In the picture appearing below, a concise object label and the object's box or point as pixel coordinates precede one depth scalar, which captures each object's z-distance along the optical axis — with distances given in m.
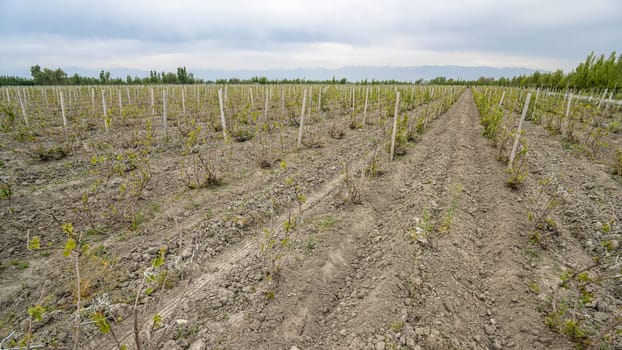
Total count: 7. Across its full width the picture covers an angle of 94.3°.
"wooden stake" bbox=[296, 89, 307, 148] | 7.77
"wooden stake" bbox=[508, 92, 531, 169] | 5.29
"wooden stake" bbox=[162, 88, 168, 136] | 8.04
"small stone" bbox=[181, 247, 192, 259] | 3.44
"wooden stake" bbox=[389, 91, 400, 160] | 6.38
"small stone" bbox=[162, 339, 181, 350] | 2.30
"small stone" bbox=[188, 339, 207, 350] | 2.31
